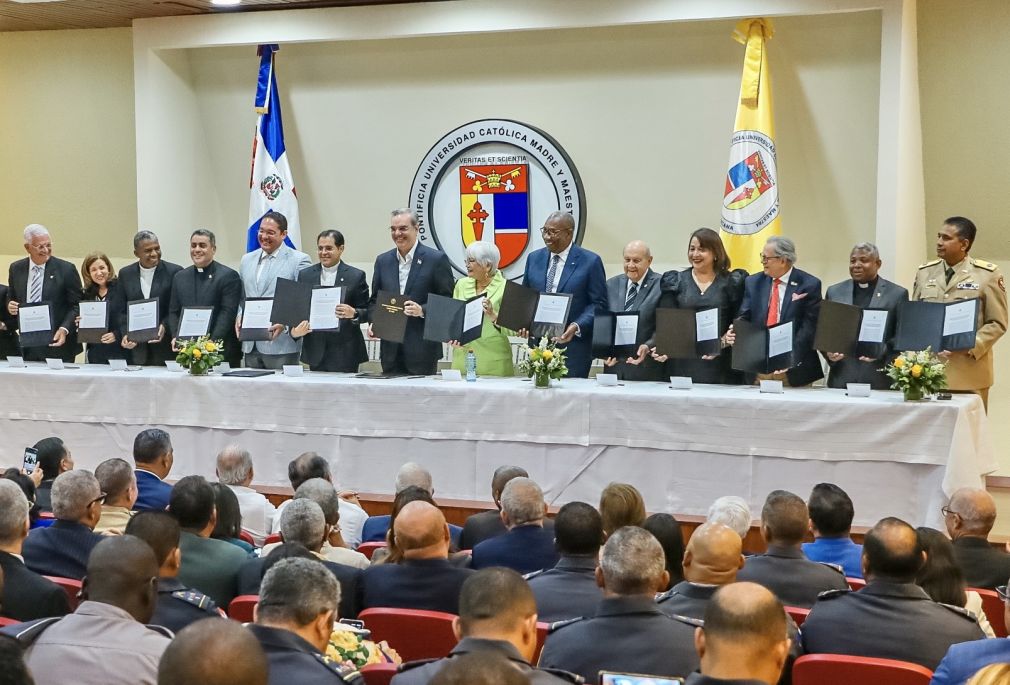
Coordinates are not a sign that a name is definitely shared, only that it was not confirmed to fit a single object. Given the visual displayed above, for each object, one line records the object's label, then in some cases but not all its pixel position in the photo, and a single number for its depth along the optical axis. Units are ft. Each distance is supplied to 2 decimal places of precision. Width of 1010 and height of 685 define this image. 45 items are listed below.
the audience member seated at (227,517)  14.12
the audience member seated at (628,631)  9.60
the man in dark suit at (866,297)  21.70
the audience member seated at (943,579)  11.95
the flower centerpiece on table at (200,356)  23.06
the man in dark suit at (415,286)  24.38
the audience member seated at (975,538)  13.56
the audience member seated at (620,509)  13.87
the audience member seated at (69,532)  13.12
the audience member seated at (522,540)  13.51
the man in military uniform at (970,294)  22.58
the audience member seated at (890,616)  10.46
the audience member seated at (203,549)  12.75
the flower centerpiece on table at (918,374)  19.52
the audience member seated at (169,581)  10.69
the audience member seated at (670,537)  12.60
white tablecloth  19.49
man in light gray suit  25.71
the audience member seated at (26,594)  11.11
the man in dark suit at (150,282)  26.14
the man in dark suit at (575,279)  23.73
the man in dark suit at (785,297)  22.21
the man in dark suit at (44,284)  27.20
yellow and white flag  25.91
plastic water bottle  22.61
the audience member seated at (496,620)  8.36
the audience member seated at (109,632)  8.49
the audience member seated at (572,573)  11.56
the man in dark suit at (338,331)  24.54
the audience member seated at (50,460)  17.17
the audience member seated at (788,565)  12.32
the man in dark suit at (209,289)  25.86
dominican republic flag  30.60
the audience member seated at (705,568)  10.80
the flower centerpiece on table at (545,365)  21.45
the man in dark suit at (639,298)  22.76
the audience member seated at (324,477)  16.80
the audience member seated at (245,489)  16.90
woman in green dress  23.81
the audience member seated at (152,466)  16.81
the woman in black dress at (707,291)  22.79
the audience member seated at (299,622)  8.39
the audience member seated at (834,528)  13.84
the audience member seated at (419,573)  11.97
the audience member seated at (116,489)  14.80
